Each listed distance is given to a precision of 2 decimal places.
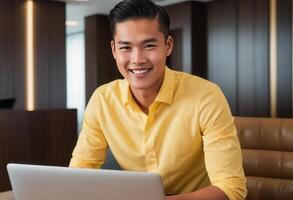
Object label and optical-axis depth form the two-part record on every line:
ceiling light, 7.49
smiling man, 1.18
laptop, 0.82
